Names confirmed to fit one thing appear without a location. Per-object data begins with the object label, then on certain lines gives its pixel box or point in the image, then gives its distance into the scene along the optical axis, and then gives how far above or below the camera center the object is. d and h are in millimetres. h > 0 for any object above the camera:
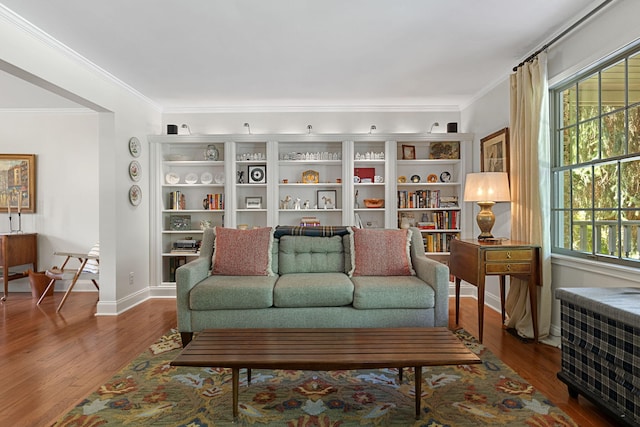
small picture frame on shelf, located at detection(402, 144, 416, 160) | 5078 +777
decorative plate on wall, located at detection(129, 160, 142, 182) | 4445 +509
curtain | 3119 +252
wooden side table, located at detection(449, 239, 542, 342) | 3066 -440
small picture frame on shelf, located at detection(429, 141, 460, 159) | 5016 +803
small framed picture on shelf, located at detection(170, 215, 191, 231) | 5066 -136
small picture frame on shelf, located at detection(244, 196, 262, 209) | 5051 +129
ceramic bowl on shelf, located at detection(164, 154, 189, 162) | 4996 +720
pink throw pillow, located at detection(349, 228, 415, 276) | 3355 -382
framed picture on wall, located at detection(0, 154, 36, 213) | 5250 +454
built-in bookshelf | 4910 +357
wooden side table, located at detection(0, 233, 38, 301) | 4746 -493
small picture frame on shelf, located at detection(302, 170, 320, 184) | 5082 +463
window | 2521 +344
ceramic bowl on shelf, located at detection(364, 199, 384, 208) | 5023 +107
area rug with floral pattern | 1966 -1072
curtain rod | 2542 +1349
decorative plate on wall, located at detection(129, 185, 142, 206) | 4434 +215
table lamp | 3438 +163
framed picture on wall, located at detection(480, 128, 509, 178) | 3914 +642
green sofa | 2939 -713
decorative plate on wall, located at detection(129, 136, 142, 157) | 4453 +789
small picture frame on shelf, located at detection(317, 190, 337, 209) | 5125 +169
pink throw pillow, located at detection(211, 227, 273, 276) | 3363 -363
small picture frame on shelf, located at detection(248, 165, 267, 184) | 5027 +490
